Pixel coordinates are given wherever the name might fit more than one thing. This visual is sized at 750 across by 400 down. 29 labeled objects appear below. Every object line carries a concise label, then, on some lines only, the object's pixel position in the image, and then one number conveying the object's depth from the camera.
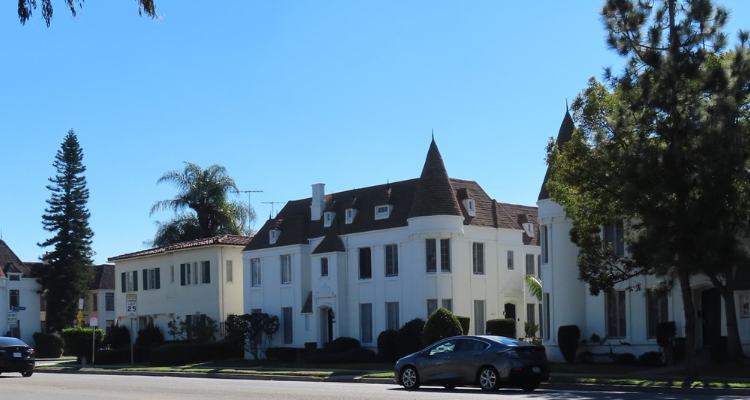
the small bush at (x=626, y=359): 35.19
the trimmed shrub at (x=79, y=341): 53.22
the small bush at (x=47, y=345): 73.19
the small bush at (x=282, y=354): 49.25
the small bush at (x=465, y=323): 42.28
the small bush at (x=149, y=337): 60.44
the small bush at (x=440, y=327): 39.22
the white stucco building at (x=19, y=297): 75.56
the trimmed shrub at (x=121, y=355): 53.56
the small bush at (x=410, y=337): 42.72
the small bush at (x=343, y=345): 47.16
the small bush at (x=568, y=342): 37.25
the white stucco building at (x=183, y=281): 57.47
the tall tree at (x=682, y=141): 25.45
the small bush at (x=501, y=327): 44.00
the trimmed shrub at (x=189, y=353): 49.19
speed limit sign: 43.34
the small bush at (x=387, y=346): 44.56
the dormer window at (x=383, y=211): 47.91
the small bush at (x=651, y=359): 34.22
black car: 36.00
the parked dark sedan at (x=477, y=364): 24.70
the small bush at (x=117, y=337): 62.41
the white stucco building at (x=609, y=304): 34.31
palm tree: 74.31
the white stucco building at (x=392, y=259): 44.97
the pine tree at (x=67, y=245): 74.81
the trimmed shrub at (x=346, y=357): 43.91
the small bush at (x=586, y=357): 36.83
